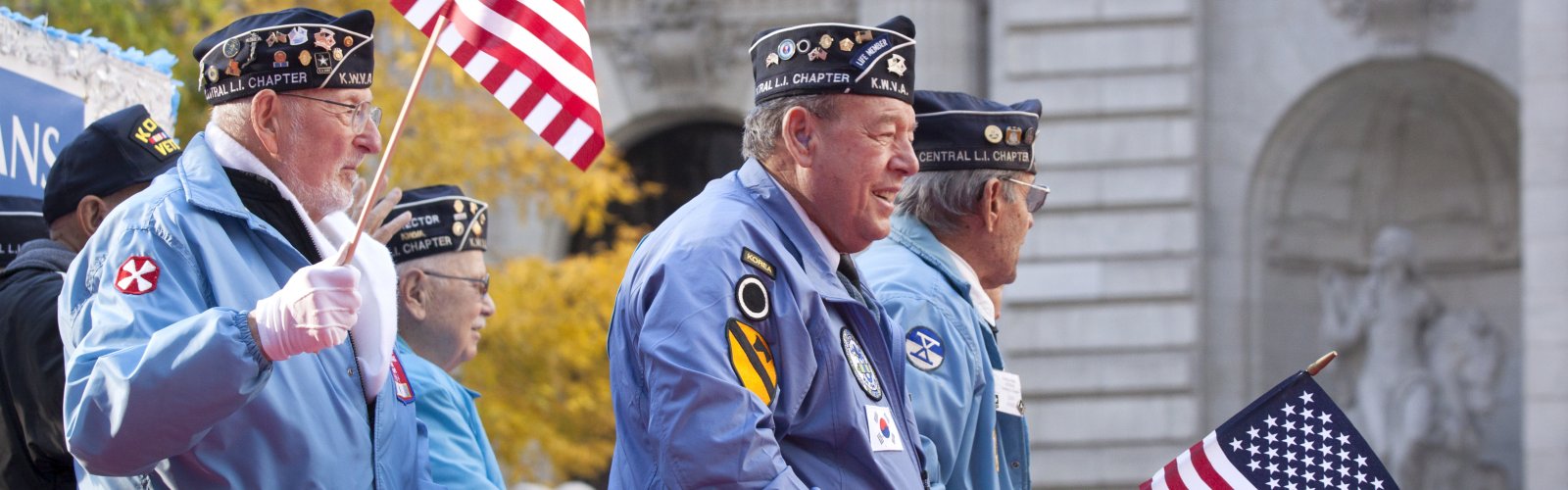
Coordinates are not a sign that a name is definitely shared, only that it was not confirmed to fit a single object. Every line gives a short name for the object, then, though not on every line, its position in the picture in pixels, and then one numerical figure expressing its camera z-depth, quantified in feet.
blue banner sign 25.62
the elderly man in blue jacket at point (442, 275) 24.98
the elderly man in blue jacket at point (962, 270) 19.94
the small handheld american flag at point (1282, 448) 20.75
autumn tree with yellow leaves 54.19
